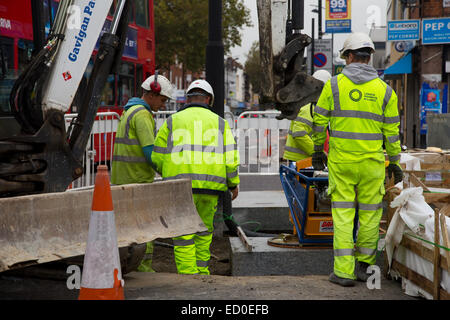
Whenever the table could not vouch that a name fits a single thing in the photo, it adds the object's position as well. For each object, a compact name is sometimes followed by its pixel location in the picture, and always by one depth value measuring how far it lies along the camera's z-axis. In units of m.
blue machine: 11.90
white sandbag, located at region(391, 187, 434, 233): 9.45
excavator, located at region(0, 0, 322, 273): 8.61
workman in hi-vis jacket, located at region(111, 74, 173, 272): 11.94
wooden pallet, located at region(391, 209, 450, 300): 8.46
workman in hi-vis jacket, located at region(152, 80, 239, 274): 10.78
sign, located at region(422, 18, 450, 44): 35.37
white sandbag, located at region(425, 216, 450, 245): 8.95
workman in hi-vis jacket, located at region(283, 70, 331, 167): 15.09
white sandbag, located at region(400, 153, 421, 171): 14.12
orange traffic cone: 7.63
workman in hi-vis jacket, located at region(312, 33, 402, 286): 10.09
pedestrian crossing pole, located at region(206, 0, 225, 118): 14.75
